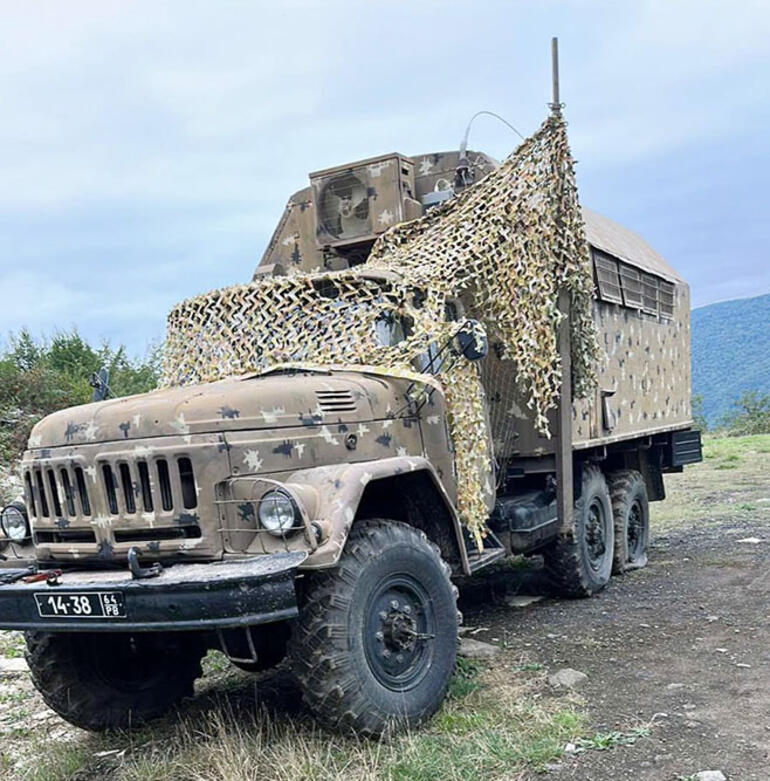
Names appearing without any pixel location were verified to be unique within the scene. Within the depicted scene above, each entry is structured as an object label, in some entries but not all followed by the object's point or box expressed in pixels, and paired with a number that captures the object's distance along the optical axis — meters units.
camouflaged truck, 4.11
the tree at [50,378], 12.81
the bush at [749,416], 28.75
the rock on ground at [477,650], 6.09
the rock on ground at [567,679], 5.32
